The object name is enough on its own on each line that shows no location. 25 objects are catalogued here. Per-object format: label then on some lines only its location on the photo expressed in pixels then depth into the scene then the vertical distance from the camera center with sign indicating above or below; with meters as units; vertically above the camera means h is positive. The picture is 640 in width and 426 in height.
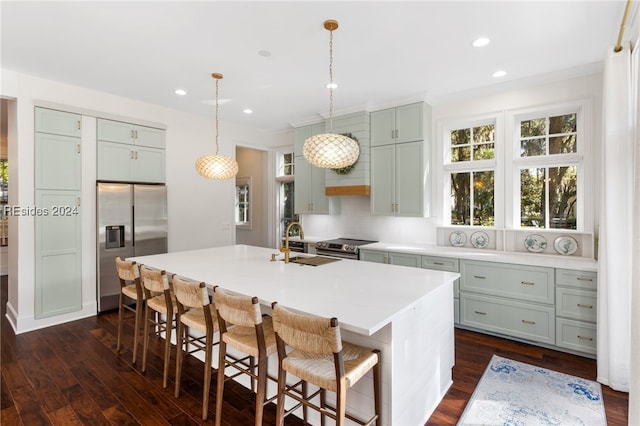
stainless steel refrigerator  4.13 -0.19
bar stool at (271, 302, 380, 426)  1.47 -0.76
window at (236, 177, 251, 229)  7.30 +0.23
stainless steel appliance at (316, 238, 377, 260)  4.48 -0.51
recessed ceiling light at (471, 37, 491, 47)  2.77 +1.48
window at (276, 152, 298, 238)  6.42 +0.45
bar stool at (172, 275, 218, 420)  2.09 -0.76
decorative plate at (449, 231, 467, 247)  4.22 -0.35
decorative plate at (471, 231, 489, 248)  4.06 -0.35
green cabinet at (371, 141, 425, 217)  4.26 +0.44
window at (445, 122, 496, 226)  4.11 +0.51
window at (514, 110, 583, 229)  3.58 +0.48
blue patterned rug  2.15 -1.38
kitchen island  1.72 -0.52
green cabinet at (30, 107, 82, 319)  3.71 -0.01
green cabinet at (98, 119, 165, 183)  4.23 +0.83
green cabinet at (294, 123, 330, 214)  5.25 +0.49
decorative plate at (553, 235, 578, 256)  3.50 -0.36
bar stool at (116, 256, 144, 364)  2.78 -0.68
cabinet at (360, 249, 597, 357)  2.99 -0.92
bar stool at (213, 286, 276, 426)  1.76 -0.77
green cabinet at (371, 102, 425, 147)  4.22 +1.19
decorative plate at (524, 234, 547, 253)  3.68 -0.36
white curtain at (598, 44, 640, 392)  2.45 -0.03
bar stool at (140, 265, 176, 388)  2.46 -0.74
